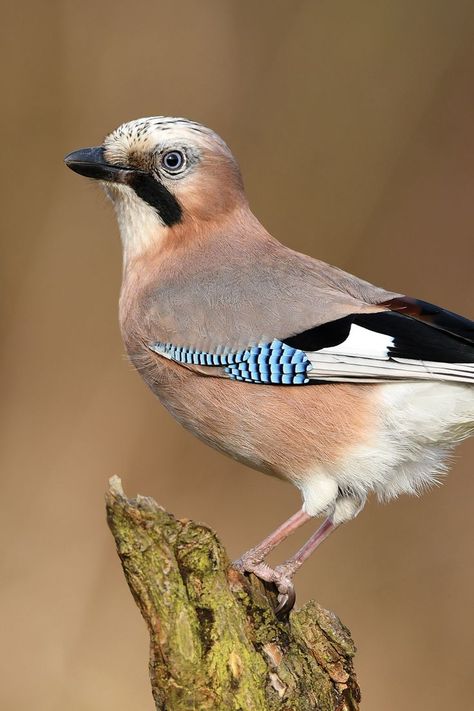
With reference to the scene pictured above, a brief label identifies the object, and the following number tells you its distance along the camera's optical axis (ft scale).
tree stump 19.74
